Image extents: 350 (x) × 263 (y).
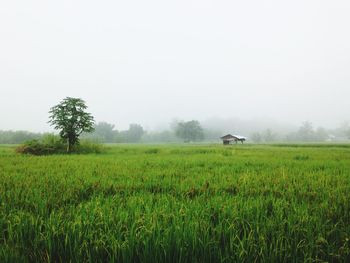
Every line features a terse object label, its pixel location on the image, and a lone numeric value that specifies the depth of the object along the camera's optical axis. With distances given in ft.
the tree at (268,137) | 504.02
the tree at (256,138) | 472.19
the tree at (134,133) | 463.42
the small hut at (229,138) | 216.95
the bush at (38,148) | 55.01
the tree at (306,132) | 571.81
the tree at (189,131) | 382.63
